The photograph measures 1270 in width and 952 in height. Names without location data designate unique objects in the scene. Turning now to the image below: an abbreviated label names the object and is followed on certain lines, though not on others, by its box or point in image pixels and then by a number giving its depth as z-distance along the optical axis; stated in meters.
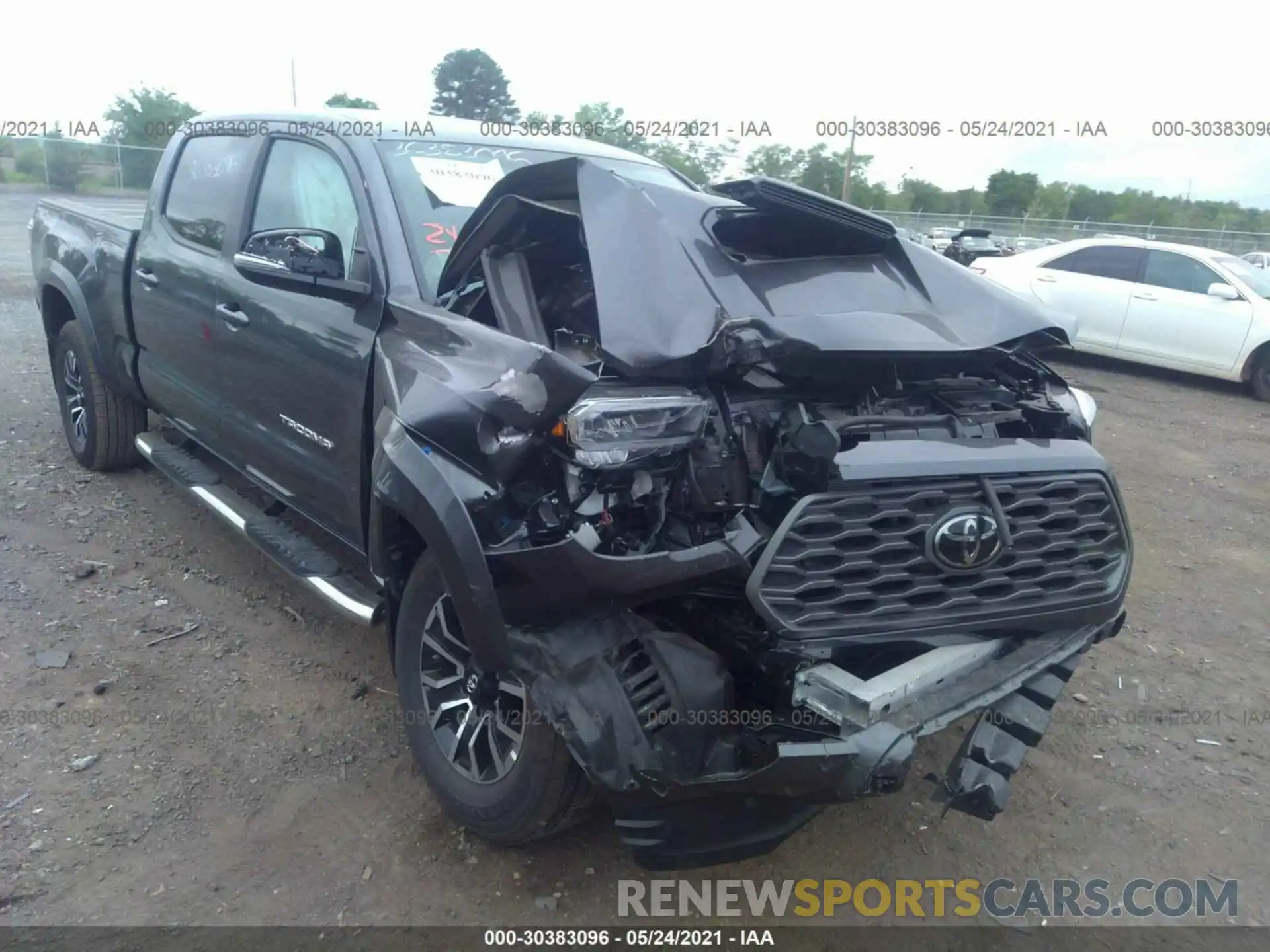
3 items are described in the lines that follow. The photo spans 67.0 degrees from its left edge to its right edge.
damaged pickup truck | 2.22
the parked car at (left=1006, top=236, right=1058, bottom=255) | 17.48
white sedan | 9.55
